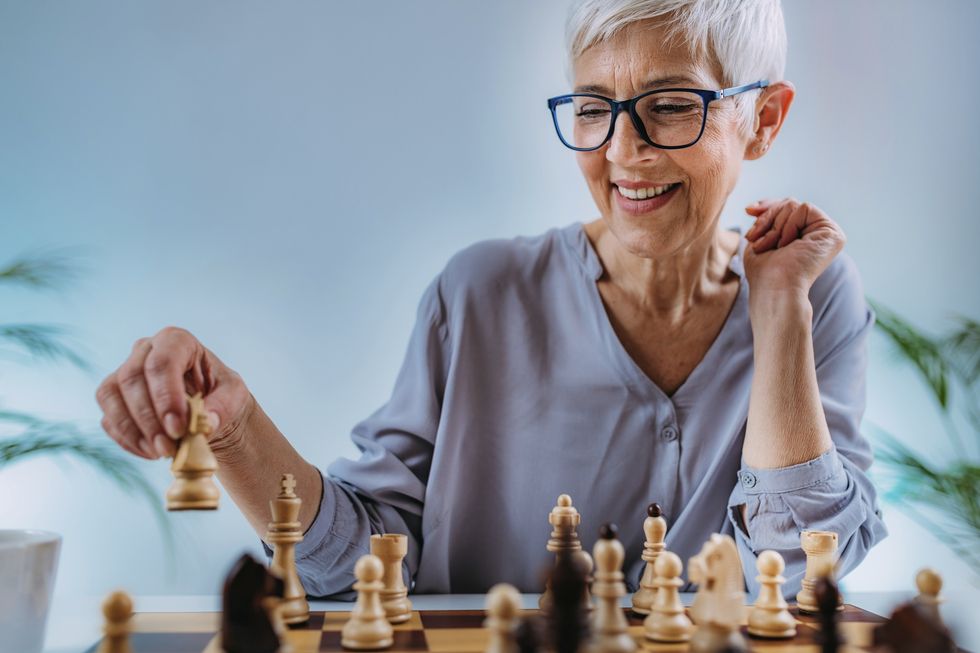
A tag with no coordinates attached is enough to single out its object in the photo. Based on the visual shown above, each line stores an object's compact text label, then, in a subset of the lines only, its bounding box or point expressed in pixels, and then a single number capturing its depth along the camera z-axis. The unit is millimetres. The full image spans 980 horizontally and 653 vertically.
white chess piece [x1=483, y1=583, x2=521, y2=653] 915
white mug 1120
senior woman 1643
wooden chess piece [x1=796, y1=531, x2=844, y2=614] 1392
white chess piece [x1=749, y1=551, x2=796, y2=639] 1203
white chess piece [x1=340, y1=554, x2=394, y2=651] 1126
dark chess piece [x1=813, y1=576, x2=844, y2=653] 920
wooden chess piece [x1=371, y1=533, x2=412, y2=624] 1294
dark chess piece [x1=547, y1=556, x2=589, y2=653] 875
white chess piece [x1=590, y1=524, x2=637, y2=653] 997
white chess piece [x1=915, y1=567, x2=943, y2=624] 1142
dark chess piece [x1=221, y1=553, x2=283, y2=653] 925
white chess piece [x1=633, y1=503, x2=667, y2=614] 1357
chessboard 1141
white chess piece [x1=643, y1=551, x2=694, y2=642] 1151
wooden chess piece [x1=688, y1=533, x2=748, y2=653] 1063
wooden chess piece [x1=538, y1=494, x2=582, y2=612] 1372
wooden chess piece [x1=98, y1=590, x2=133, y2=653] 1014
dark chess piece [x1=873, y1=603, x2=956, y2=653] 835
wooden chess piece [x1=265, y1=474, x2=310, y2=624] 1306
